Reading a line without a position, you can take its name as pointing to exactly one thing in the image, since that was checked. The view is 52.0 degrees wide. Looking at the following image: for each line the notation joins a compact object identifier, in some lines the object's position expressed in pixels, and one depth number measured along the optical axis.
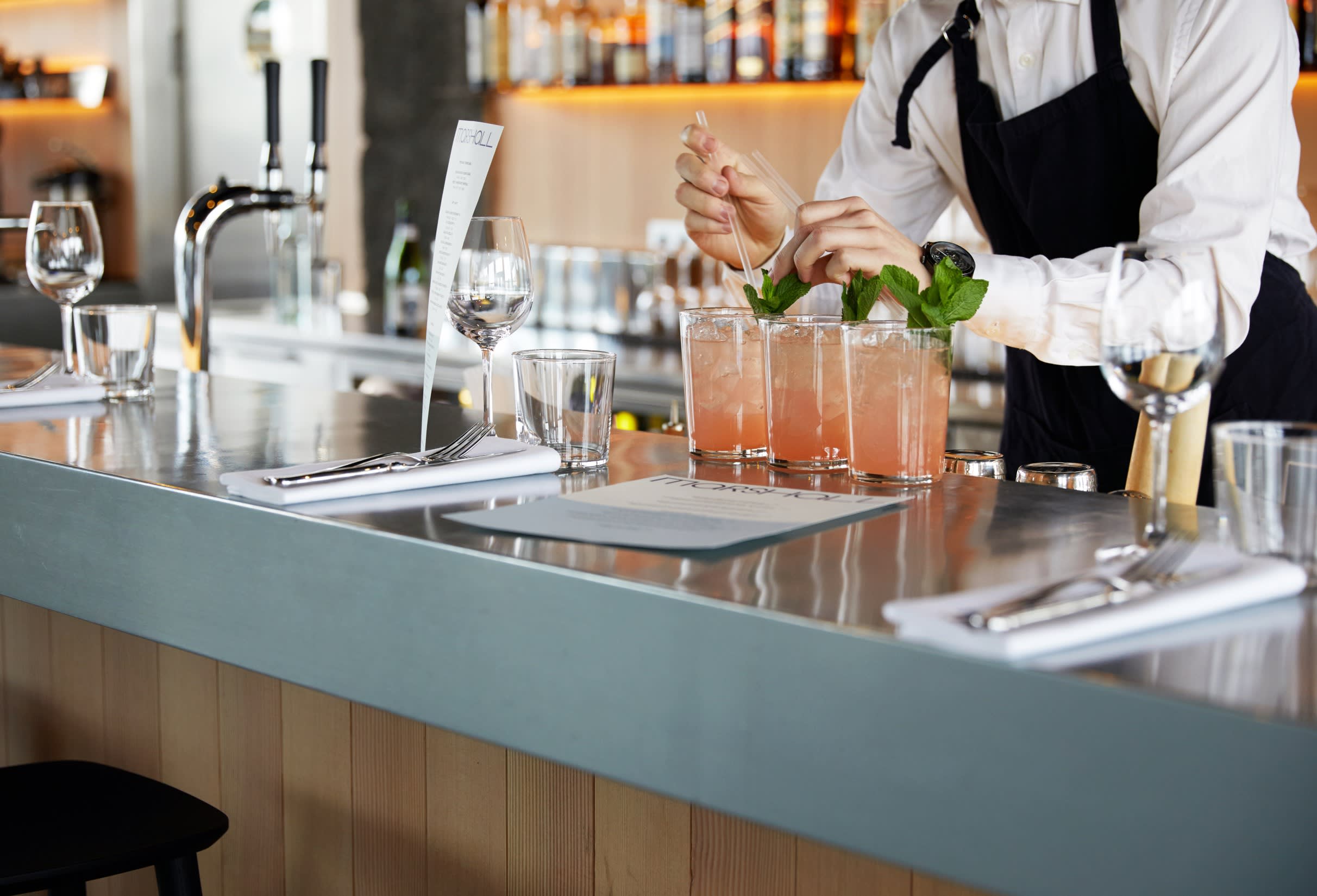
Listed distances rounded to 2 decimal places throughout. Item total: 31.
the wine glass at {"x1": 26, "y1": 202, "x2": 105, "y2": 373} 1.59
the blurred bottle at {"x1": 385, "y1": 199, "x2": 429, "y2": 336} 3.64
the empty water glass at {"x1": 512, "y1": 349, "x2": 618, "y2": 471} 1.09
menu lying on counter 0.84
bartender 1.37
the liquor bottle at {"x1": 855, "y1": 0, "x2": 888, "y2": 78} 3.08
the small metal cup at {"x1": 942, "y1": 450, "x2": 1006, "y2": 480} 1.15
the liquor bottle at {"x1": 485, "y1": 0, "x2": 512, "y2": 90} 3.85
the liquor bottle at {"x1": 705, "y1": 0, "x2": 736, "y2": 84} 3.33
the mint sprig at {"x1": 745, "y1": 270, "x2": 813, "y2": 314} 1.12
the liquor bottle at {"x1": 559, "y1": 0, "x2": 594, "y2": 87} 3.68
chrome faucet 1.94
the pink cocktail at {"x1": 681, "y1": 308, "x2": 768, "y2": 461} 1.14
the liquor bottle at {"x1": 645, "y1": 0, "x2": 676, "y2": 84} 3.46
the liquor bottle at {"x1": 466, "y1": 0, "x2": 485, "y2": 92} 3.89
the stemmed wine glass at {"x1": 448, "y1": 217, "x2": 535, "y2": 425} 1.16
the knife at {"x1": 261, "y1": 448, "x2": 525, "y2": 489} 0.96
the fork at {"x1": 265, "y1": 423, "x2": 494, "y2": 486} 0.97
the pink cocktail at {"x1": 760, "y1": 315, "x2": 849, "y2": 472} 1.06
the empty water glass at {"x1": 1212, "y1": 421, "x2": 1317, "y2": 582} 0.74
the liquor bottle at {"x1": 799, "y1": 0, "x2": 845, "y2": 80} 3.19
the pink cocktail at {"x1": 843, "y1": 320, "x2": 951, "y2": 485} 0.99
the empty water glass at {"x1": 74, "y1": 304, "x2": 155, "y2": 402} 1.49
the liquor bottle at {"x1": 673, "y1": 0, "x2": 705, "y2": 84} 3.39
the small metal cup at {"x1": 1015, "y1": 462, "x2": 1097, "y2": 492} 1.12
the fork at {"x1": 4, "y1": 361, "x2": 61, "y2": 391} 1.47
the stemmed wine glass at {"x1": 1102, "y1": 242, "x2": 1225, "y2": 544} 0.78
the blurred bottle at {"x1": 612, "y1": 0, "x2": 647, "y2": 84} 3.58
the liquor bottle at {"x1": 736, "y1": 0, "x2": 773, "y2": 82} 3.29
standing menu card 1.06
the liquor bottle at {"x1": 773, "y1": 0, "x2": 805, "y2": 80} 3.22
